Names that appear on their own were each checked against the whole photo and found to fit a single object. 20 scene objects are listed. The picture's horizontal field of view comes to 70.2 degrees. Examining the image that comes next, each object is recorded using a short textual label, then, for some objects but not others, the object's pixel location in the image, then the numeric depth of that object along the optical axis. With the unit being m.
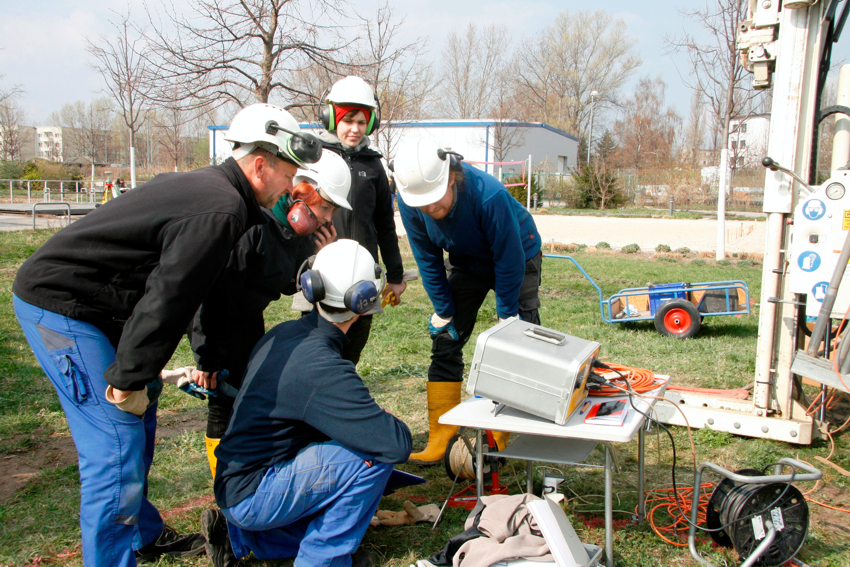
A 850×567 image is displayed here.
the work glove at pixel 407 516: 3.13
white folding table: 2.50
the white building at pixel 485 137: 34.75
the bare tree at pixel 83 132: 59.24
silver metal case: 2.53
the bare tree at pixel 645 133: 49.44
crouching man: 2.39
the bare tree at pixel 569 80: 50.22
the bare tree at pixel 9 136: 40.84
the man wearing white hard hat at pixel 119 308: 2.14
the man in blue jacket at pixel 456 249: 3.25
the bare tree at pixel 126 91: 19.48
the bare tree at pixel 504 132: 34.72
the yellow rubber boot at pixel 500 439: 3.67
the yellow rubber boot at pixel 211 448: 3.29
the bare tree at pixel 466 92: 43.44
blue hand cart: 6.95
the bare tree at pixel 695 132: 45.56
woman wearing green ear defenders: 3.73
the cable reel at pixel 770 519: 2.67
